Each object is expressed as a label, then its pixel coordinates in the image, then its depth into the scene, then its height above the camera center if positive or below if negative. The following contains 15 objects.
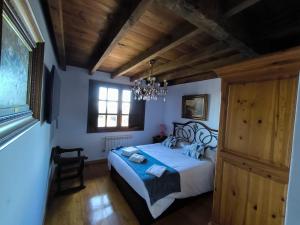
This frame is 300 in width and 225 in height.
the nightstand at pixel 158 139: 4.61 -0.95
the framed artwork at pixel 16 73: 0.51 +0.12
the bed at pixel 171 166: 2.07 -1.14
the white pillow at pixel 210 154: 2.89 -0.84
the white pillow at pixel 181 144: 3.63 -0.84
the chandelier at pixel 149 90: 2.76 +0.31
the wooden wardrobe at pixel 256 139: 1.37 -0.27
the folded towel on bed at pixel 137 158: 2.70 -0.93
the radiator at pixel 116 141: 4.05 -0.98
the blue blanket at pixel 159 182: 2.05 -1.04
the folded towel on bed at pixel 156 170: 2.23 -0.94
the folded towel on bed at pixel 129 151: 2.99 -0.91
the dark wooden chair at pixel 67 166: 2.57 -1.16
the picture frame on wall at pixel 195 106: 3.56 +0.07
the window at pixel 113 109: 3.90 -0.11
